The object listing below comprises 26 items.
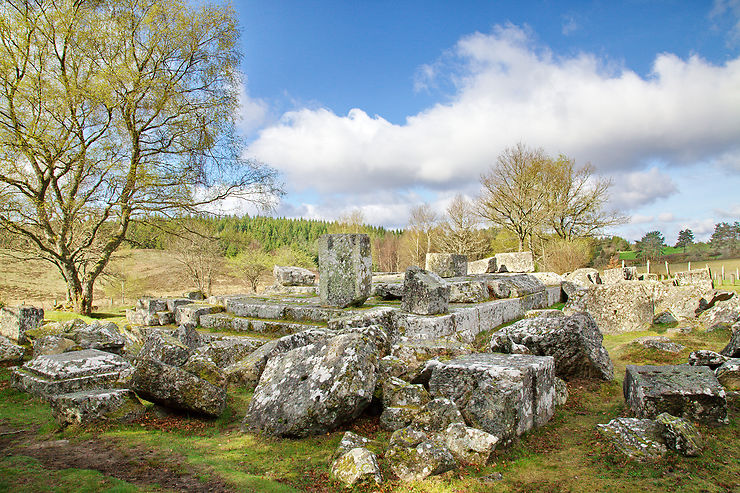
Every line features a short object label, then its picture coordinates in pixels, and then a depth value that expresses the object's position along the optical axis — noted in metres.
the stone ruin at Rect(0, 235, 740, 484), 4.20
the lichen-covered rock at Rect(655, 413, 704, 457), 3.88
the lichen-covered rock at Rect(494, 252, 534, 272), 22.98
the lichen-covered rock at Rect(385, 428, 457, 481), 3.67
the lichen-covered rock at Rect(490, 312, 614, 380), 6.66
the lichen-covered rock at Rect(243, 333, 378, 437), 4.78
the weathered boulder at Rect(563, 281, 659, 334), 11.27
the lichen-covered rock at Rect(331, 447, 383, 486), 3.63
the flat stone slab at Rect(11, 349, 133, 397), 6.41
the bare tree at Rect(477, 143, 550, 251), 32.31
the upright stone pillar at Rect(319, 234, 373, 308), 8.95
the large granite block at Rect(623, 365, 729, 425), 4.57
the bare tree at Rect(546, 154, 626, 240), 32.19
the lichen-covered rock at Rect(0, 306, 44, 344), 12.15
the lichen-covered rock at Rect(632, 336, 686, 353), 8.19
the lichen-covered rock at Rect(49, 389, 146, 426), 5.07
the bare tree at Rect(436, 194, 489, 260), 40.50
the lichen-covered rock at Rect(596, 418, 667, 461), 3.92
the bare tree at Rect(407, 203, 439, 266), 47.75
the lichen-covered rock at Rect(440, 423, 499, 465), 3.93
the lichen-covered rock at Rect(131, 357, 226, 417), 5.30
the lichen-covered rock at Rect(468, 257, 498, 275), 23.25
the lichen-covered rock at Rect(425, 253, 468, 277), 15.95
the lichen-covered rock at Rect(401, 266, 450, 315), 8.22
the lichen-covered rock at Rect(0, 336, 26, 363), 8.46
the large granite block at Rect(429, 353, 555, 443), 4.32
